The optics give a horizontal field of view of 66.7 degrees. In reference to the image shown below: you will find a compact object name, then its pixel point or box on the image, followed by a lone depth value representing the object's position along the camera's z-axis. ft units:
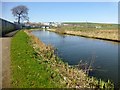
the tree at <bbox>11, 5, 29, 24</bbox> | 128.93
